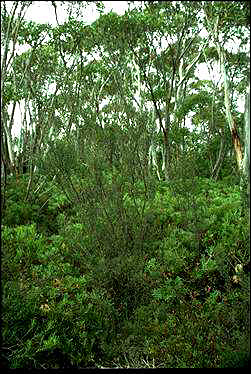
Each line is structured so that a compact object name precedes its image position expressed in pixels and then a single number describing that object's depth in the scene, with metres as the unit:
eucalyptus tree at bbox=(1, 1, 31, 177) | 7.30
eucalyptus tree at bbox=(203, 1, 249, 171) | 6.37
